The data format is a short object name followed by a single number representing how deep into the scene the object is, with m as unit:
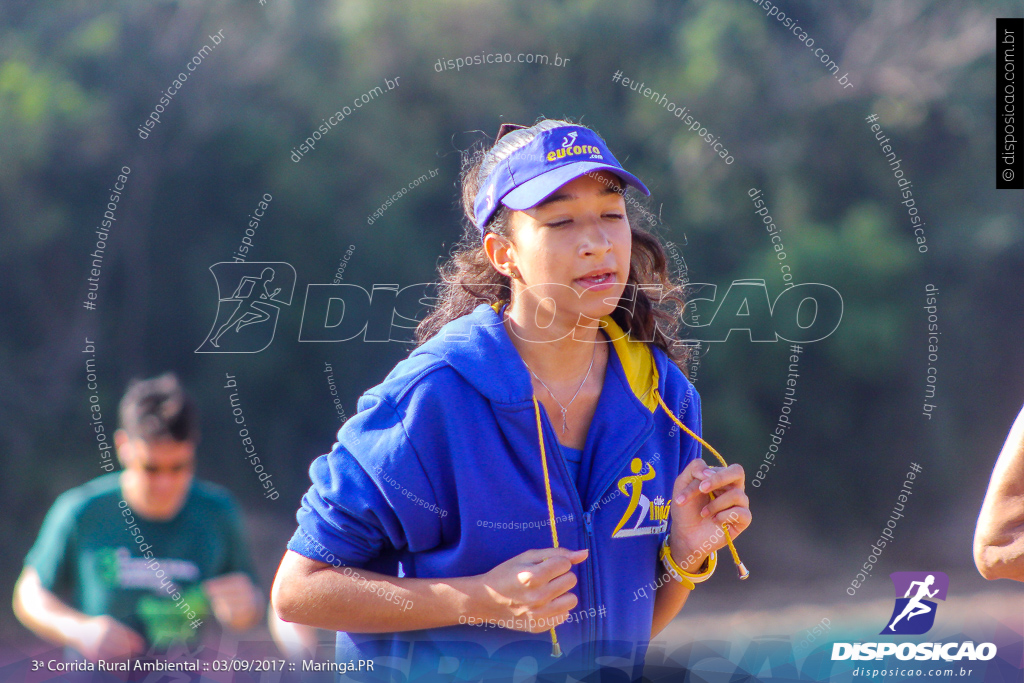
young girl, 8.08
